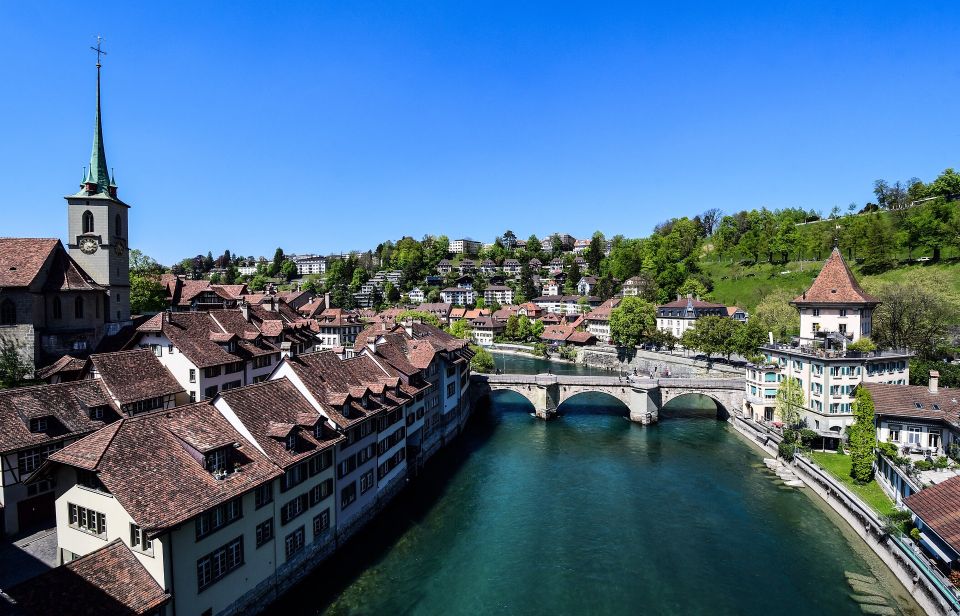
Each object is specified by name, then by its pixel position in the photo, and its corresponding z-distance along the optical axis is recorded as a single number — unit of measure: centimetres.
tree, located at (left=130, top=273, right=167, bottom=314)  7016
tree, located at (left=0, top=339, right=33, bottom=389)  3906
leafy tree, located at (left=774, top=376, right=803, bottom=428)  5559
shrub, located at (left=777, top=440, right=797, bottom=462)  5038
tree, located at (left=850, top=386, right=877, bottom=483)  4100
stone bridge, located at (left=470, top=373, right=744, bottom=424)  6750
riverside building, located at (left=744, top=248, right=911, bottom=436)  5344
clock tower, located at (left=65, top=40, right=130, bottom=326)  5088
